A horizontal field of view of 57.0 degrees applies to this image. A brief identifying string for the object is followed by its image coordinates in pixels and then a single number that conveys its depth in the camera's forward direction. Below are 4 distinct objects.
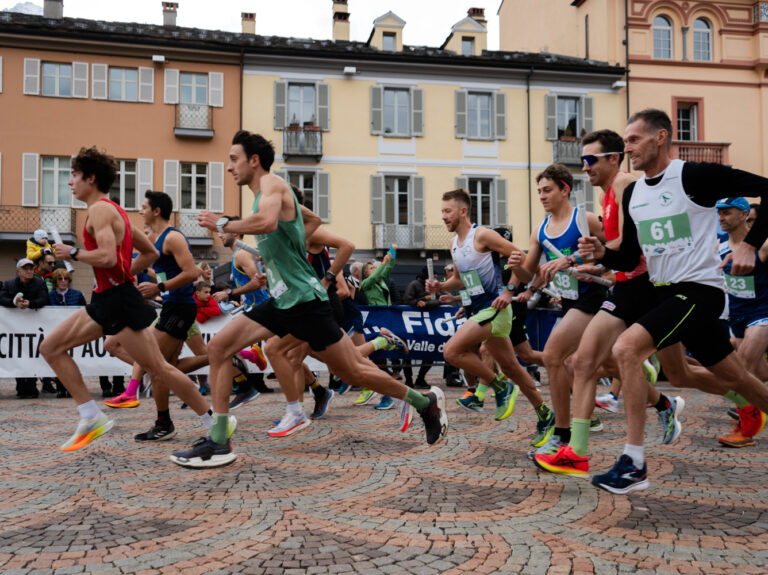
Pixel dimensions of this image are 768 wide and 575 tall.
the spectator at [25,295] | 10.40
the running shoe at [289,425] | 6.30
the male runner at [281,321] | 4.90
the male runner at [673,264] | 3.91
